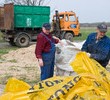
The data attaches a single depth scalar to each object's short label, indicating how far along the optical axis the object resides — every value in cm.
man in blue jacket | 329
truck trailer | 1333
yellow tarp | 252
